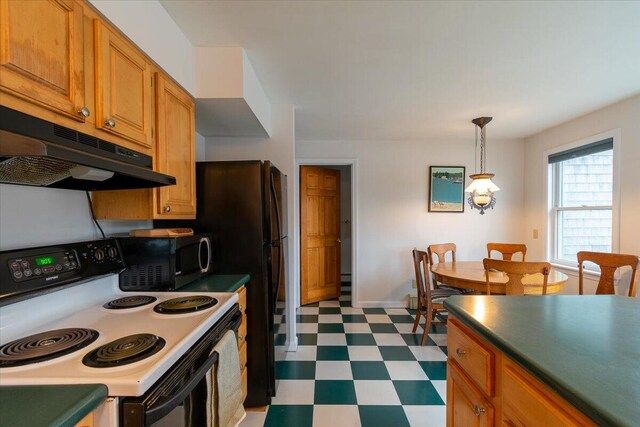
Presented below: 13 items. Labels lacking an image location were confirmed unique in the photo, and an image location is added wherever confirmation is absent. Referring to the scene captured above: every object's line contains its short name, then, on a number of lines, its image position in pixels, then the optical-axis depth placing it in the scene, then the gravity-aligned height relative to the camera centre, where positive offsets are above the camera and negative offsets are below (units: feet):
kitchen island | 2.12 -1.33
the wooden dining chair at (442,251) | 10.42 -1.56
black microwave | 4.88 -0.90
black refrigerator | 6.19 -0.45
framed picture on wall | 12.77 +1.05
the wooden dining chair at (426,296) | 9.17 -2.86
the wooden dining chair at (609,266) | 6.82 -1.38
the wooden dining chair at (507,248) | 10.89 -1.48
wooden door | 13.16 -1.13
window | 9.30 +0.34
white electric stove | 2.44 -1.39
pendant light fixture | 9.28 +0.69
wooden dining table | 7.52 -1.92
